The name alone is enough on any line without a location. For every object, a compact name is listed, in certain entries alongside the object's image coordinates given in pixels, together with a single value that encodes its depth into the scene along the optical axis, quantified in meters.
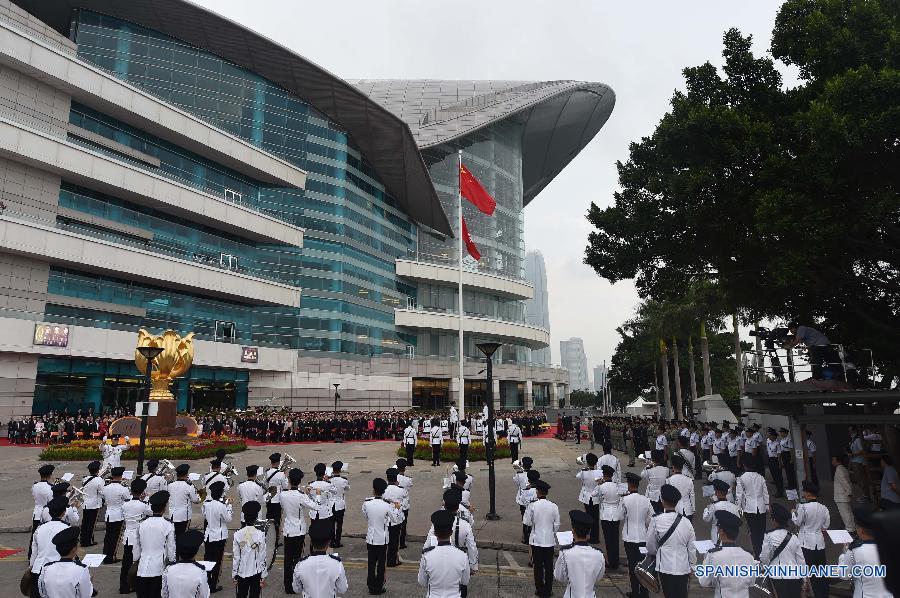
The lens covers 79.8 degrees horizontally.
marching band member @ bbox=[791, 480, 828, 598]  8.55
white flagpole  25.25
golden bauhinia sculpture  28.69
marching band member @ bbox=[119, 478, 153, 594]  9.03
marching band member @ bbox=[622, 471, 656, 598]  9.08
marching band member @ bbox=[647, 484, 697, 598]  7.23
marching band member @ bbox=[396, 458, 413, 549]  11.02
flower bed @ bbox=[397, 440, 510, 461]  24.91
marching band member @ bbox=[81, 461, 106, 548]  11.36
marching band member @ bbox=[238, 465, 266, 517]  10.16
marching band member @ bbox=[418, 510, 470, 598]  6.22
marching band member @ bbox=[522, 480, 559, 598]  8.77
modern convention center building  37.56
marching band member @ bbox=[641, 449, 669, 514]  11.28
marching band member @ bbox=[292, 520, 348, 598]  6.29
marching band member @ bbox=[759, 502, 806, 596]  7.05
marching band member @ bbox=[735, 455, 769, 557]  10.99
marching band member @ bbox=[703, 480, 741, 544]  7.99
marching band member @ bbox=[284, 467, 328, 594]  9.29
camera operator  16.53
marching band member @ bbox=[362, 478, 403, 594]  8.92
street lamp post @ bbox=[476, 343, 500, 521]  14.12
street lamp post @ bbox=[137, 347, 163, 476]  13.37
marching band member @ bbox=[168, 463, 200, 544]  10.24
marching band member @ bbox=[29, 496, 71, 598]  7.63
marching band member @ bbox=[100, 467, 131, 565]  10.51
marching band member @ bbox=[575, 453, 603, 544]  11.73
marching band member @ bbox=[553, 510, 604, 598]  6.48
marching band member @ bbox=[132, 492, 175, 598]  7.57
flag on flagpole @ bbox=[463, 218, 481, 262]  30.19
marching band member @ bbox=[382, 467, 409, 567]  10.23
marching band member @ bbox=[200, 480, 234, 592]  8.98
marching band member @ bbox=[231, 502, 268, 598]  7.50
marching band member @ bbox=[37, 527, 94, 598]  6.08
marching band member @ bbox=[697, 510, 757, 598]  6.22
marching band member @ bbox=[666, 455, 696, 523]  9.93
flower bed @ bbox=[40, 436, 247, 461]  23.50
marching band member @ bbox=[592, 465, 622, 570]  10.26
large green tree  14.04
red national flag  27.86
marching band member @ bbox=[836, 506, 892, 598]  5.93
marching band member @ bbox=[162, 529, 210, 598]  6.04
